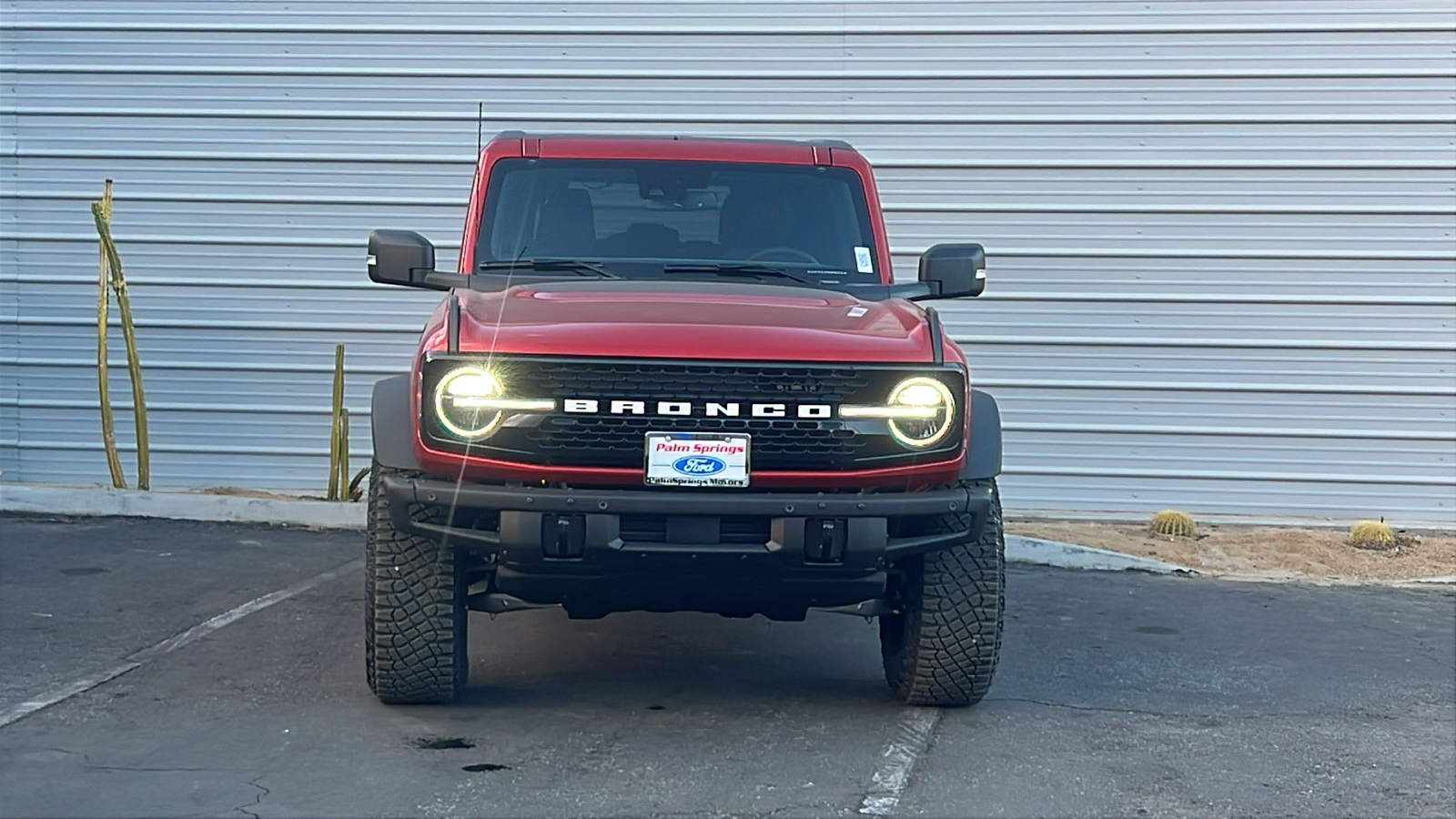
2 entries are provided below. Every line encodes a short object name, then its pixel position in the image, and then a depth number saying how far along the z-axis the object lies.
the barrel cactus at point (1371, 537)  9.95
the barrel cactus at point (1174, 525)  10.09
